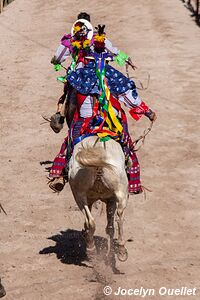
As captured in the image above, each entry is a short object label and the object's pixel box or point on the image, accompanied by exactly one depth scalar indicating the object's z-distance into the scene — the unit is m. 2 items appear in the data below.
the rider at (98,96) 16.36
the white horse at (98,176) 15.00
